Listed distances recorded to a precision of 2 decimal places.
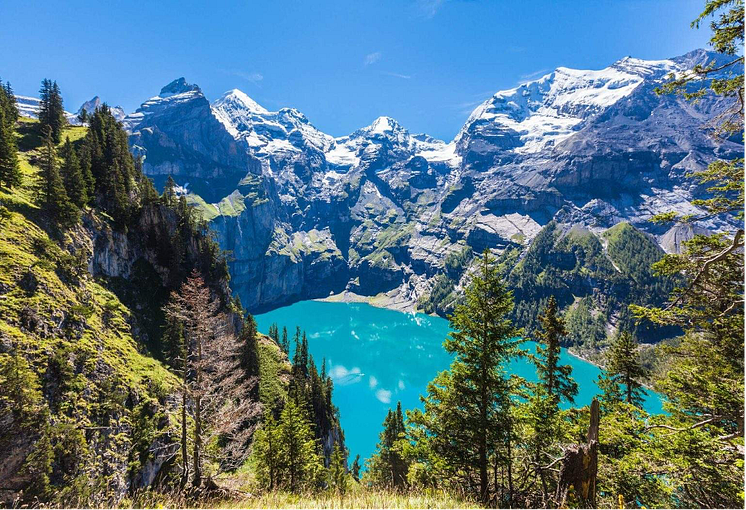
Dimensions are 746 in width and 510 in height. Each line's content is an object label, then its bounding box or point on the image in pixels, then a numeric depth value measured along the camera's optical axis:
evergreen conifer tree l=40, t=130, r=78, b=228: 32.97
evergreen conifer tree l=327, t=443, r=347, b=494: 38.06
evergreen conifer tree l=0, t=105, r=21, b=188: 30.67
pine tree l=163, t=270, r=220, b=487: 16.34
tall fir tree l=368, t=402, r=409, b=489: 48.81
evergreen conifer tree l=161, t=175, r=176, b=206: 57.34
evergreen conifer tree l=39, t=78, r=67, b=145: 53.56
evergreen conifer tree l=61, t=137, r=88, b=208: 38.28
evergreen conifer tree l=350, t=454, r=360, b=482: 68.03
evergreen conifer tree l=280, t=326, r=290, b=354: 92.41
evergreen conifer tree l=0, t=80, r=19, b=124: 46.76
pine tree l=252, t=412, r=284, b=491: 30.27
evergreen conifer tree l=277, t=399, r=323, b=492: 30.47
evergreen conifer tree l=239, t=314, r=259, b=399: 61.09
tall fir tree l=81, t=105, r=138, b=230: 47.19
